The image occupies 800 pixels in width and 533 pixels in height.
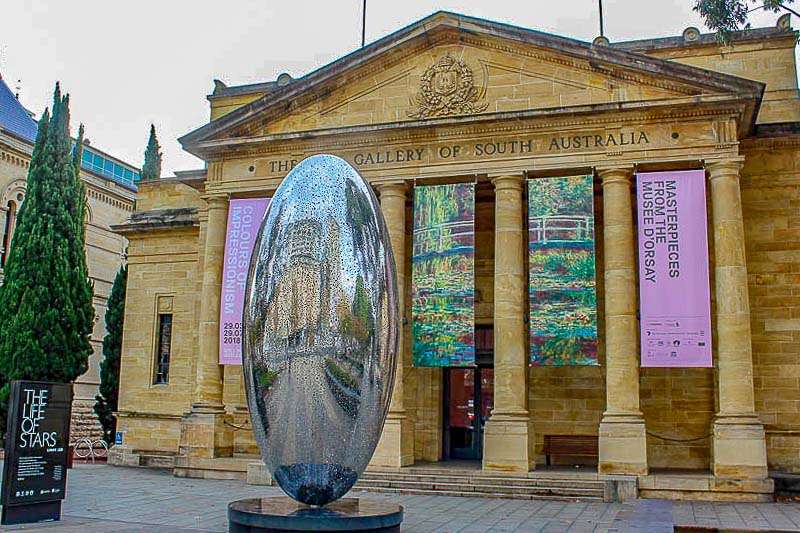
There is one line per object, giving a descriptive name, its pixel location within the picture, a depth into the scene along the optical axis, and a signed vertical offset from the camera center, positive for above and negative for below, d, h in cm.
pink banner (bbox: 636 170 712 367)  1723 +277
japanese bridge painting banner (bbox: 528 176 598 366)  1795 +276
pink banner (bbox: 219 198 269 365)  2025 +310
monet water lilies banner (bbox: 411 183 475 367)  1862 +266
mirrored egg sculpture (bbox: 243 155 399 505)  835 +59
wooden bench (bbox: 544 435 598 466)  2020 -122
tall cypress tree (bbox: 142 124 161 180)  3377 +968
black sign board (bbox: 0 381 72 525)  1129 -94
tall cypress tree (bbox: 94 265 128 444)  2778 +76
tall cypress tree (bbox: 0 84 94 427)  2442 +342
